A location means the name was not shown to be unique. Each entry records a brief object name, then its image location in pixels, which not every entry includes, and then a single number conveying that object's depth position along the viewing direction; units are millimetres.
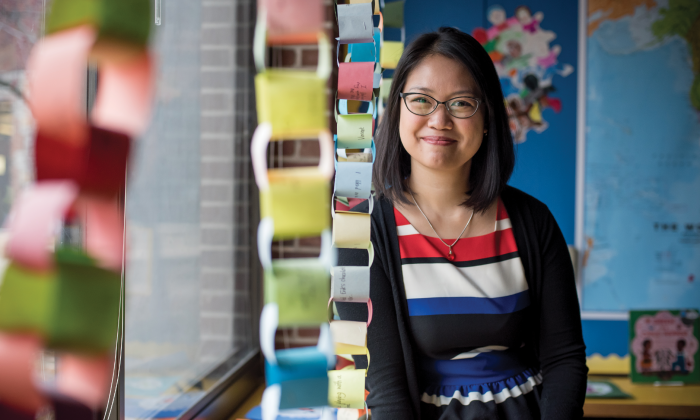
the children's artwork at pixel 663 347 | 2049
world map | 2156
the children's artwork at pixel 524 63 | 2211
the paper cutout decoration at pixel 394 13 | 1559
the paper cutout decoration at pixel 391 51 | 1656
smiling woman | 1197
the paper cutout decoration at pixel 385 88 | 1624
